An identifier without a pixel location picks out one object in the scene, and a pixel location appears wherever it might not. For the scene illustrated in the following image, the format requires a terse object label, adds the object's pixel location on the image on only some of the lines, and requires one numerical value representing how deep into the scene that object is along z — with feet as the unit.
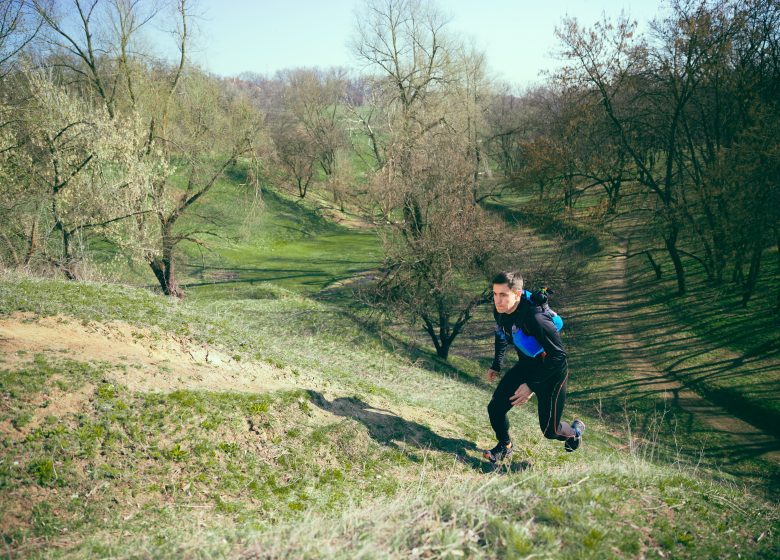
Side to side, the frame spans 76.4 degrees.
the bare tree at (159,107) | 70.13
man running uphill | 20.04
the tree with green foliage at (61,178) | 53.67
